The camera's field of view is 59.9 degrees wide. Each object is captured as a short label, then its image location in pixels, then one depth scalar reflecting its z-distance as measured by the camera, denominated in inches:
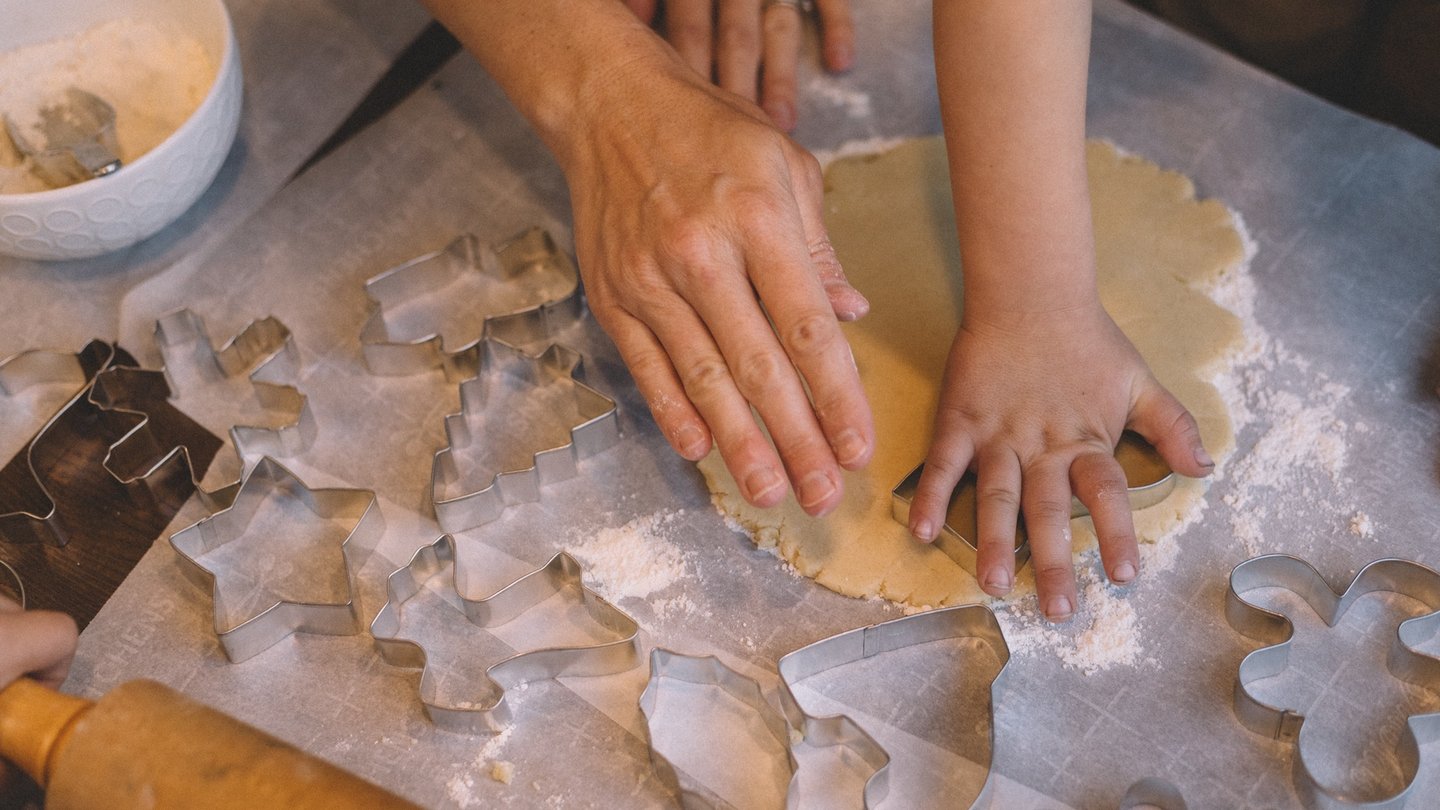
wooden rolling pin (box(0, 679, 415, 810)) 30.6
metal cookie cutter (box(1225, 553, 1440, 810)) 37.8
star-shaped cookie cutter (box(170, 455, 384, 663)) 41.8
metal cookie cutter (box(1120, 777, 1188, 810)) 37.7
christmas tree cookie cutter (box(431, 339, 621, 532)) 44.7
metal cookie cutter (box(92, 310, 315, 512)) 46.4
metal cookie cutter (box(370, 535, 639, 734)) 40.3
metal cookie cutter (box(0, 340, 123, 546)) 44.8
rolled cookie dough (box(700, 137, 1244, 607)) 43.5
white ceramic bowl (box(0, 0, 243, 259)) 46.8
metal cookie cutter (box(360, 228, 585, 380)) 48.8
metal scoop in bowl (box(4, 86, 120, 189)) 49.4
